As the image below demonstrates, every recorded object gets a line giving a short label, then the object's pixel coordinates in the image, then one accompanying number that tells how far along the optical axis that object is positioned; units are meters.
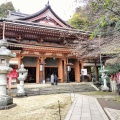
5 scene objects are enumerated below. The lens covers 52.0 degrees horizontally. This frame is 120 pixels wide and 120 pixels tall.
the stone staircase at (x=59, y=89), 10.31
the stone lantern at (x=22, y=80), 8.91
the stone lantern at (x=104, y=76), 11.70
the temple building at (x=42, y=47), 12.92
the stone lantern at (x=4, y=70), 5.89
